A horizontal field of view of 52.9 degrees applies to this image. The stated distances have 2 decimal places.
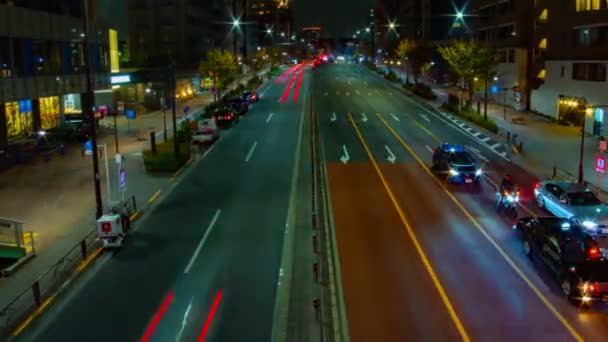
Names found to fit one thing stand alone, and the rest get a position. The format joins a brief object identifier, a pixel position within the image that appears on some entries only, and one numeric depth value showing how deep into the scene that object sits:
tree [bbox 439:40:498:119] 55.88
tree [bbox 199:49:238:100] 72.36
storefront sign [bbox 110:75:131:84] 61.24
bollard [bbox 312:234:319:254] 19.67
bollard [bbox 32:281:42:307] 16.19
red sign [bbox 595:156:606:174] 26.83
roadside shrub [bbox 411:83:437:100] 72.25
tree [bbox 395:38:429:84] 90.81
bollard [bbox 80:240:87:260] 19.72
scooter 25.06
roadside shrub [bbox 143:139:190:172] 33.97
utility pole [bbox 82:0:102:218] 22.05
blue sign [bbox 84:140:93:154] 24.97
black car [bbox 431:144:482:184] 30.42
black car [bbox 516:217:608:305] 16.36
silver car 22.73
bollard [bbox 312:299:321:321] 14.51
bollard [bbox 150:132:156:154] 36.91
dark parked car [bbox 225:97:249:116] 59.22
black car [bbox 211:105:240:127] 52.84
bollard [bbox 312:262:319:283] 17.36
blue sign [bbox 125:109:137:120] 44.57
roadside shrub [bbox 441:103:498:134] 47.89
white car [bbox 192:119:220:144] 43.81
